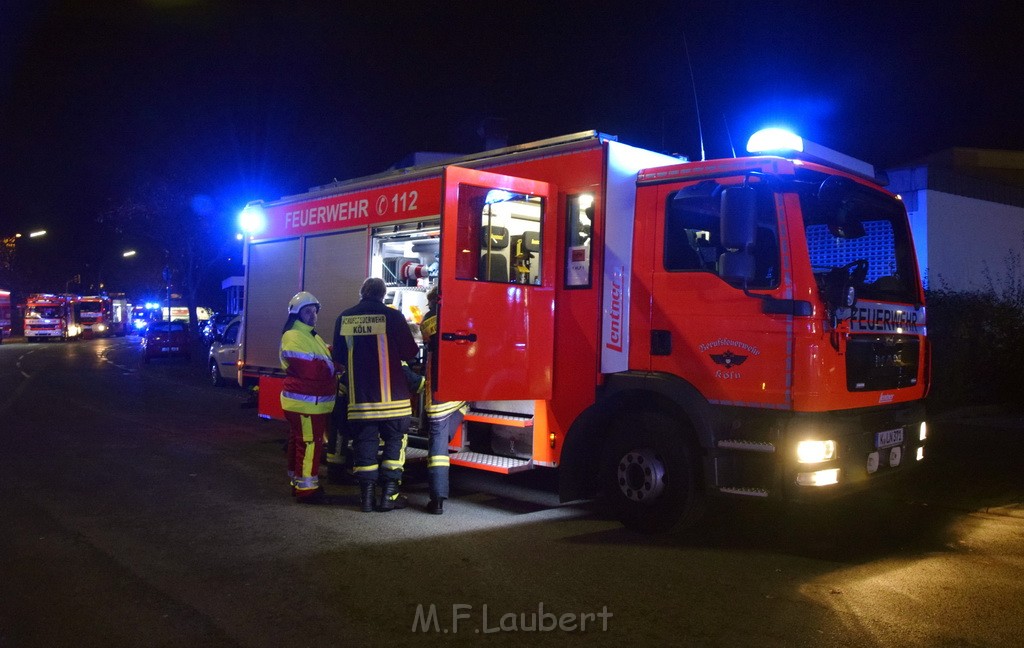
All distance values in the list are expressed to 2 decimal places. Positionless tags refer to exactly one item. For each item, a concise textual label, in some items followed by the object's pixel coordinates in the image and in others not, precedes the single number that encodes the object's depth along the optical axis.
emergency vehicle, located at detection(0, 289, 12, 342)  44.71
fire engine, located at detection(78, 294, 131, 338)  52.81
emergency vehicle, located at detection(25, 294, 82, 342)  45.34
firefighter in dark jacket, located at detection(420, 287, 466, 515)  6.34
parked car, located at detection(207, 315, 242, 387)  17.04
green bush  10.55
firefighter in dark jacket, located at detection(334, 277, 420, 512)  6.35
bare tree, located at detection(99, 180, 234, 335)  33.16
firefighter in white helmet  6.80
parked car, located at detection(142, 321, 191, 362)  26.45
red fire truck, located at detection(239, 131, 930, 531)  5.14
